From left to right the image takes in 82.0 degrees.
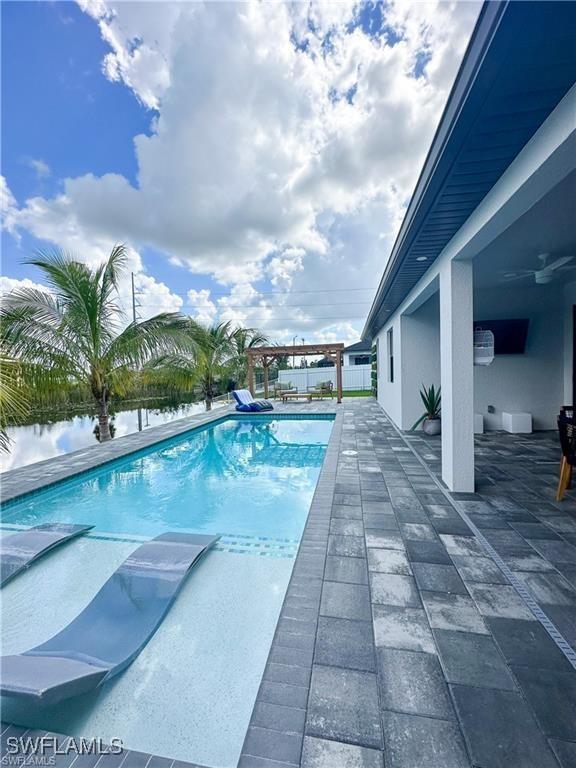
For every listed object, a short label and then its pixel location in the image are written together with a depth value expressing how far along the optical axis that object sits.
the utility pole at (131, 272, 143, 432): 18.60
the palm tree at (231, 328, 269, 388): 18.52
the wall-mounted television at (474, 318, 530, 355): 7.94
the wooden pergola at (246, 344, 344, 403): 16.13
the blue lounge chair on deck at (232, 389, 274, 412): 13.76
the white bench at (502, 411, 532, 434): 7.96
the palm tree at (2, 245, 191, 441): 6.58
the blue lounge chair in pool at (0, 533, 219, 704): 1.89
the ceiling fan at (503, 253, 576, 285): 5.35
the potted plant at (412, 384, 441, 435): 8.16
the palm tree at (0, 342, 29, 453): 3.71
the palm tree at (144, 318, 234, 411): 8.99
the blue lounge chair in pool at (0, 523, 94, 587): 3.45
